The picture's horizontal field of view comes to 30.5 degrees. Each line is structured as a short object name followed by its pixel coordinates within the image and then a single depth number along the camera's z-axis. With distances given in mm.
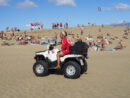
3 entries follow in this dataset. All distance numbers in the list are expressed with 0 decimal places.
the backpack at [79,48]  8538
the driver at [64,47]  8633
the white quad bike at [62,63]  8406
